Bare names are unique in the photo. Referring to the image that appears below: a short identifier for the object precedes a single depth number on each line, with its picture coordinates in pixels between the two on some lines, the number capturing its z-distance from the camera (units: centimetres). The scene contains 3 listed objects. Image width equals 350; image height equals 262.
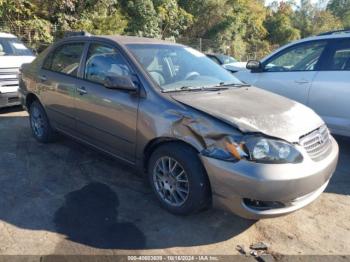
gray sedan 315
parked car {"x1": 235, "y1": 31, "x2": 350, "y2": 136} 539
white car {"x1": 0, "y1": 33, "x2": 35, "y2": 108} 727
